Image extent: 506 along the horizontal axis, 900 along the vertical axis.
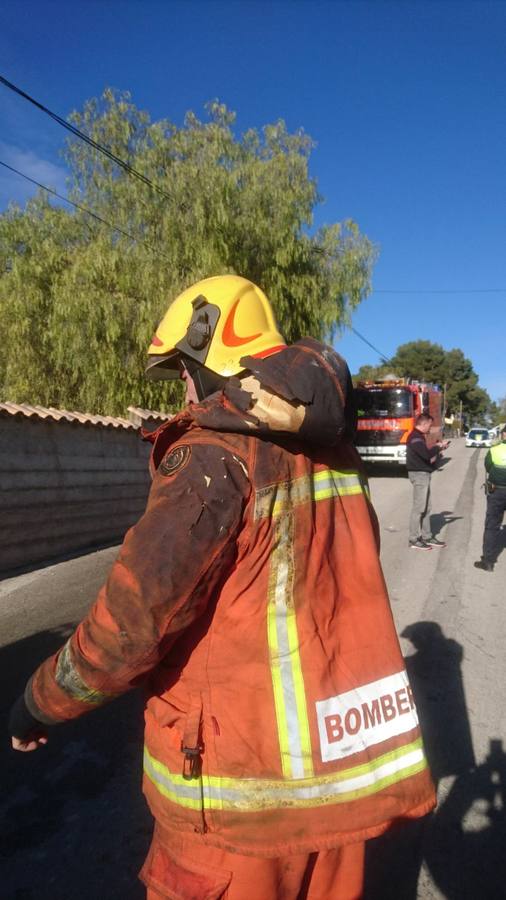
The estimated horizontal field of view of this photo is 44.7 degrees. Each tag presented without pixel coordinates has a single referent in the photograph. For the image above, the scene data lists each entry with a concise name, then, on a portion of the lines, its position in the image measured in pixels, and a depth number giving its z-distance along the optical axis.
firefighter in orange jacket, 1.20
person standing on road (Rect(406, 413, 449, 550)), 8.15
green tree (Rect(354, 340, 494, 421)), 77.12
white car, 40.66
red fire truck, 18.02
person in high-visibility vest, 7.01
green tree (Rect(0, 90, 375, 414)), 14.43
